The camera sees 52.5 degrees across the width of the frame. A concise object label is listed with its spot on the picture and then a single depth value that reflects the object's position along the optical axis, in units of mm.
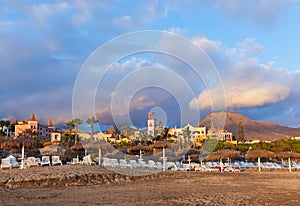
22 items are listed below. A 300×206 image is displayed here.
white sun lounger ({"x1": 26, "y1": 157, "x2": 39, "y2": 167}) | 12903
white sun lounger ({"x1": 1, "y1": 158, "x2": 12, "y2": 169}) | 12461
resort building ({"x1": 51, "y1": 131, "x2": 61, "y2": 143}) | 56038
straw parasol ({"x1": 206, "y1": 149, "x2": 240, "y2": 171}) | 17672
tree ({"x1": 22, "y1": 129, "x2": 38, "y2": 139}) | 48219
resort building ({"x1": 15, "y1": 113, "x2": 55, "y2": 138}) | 56866
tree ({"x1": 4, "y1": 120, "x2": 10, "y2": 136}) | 52156
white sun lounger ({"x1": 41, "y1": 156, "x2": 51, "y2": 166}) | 13579
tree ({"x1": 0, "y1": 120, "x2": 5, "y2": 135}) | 51125
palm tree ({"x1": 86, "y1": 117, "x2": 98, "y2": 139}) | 43200
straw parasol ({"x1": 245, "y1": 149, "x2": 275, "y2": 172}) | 17750
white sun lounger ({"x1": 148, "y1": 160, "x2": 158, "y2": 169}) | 15277
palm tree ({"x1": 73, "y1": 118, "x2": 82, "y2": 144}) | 46241
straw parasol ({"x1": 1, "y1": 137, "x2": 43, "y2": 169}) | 11914
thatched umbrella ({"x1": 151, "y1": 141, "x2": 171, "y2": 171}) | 14961
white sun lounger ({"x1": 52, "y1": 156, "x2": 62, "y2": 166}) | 14445
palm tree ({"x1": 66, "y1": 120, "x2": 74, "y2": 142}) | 48125
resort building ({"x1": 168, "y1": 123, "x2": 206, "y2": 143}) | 44438
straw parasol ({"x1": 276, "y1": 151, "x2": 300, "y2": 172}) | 18406
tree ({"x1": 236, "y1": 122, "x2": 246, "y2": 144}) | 52881
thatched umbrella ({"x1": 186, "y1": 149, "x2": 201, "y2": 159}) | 19870
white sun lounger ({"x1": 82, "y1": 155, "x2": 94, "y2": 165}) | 15498
